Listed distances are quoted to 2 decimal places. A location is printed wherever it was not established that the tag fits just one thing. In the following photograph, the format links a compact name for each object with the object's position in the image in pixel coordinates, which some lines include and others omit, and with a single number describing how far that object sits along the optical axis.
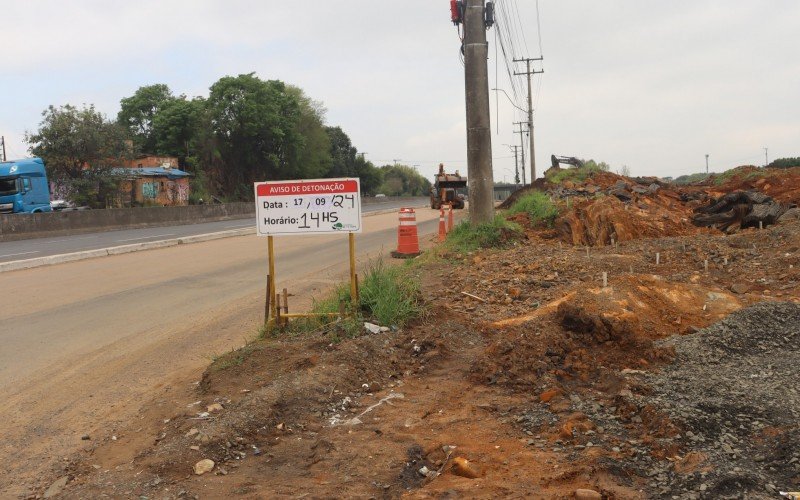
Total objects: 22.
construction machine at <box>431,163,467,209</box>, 45.94
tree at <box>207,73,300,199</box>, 58.44
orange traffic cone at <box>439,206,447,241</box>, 19.09
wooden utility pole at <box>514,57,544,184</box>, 50.47
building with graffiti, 47.25
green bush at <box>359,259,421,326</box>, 7.17
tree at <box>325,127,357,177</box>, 83.53
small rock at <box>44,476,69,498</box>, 4.15
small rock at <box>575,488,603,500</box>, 3.42
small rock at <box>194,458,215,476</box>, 4.21
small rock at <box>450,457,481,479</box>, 3.88
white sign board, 7.08
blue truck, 33.84
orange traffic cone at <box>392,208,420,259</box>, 15.80
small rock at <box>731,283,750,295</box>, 7.91
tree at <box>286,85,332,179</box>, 67.19
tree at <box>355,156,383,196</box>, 90.94
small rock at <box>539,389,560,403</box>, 5.02
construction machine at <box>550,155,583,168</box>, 37.78
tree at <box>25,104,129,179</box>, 41.59
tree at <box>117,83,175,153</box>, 66.06
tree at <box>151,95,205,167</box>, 58.59
